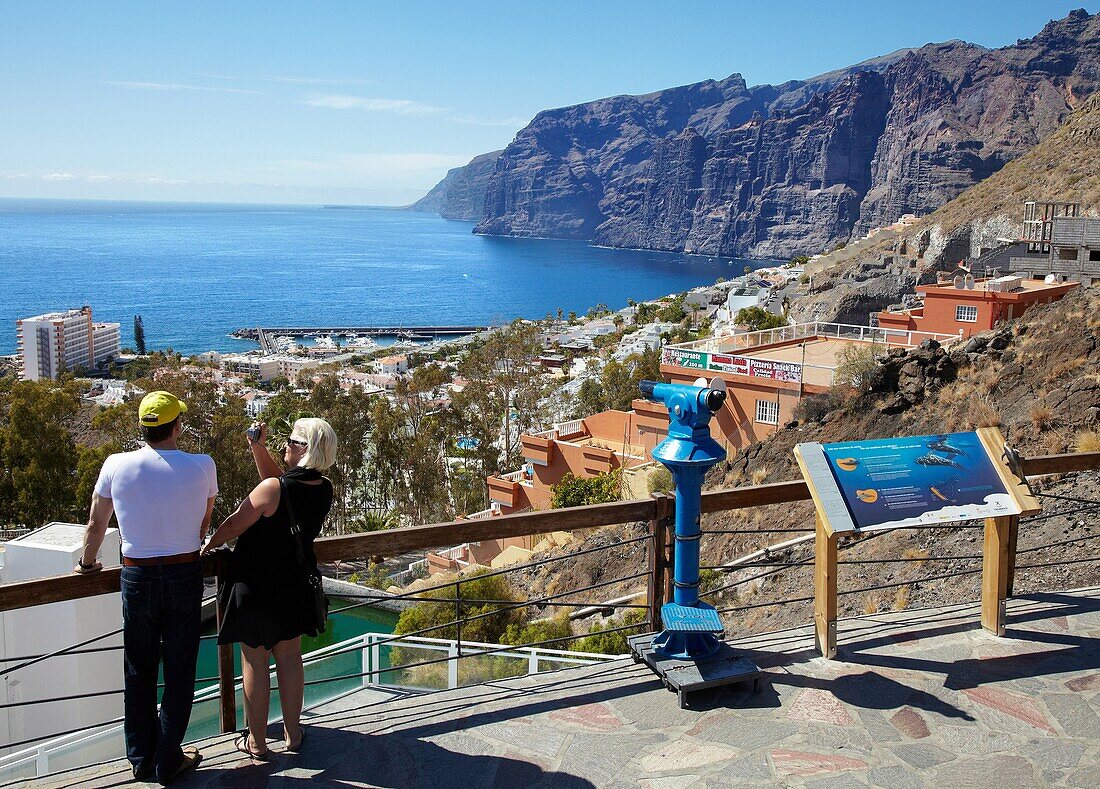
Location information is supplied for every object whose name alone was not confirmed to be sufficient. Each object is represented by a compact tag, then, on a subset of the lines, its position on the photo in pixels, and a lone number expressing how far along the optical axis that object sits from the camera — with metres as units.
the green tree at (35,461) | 27.03
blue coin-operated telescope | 3.72
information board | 3.88
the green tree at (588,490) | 21.21
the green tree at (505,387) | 36.62
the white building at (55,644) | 7.00
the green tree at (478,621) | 13.62
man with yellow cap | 2.93
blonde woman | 3.12
